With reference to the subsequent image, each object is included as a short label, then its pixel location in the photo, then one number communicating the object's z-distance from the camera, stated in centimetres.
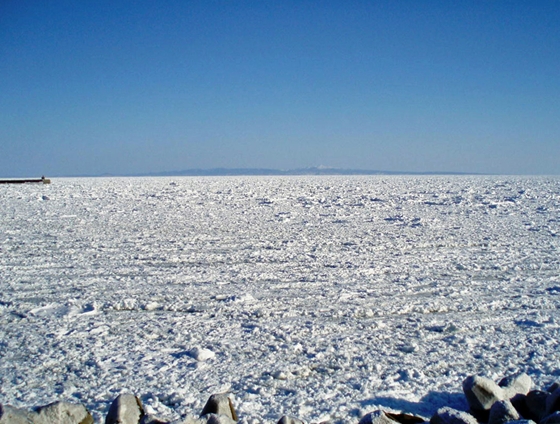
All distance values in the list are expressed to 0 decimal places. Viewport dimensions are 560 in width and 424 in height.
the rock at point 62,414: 241
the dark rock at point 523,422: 225
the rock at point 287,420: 240
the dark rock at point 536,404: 259
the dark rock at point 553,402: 250
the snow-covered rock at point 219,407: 256
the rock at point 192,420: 237
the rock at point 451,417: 237
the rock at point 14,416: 232
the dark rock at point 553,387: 267
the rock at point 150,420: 244
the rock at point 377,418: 241
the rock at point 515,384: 275
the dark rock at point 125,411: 248
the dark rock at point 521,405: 263
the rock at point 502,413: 244
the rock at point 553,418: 229
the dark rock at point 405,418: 259
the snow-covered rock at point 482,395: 264
